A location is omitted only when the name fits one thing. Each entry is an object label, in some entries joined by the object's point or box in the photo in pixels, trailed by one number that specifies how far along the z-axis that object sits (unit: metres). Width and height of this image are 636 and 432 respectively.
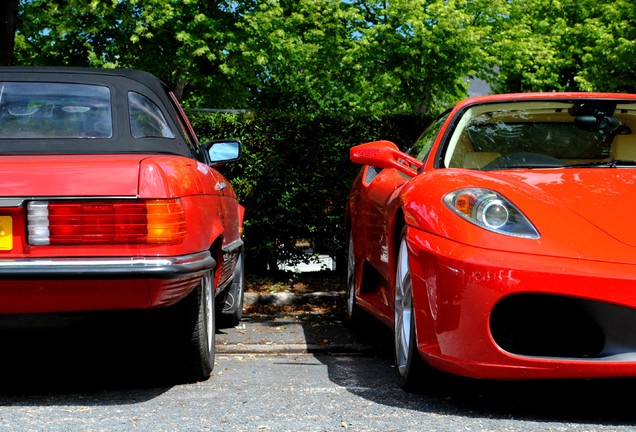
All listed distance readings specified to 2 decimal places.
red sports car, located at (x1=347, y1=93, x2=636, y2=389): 3.85
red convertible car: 4.06
